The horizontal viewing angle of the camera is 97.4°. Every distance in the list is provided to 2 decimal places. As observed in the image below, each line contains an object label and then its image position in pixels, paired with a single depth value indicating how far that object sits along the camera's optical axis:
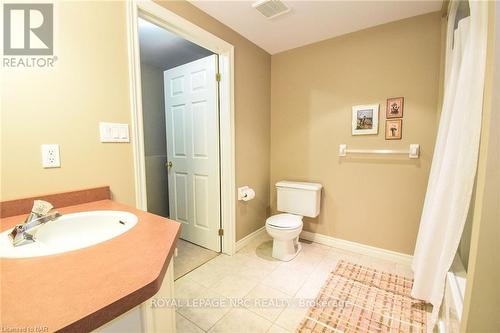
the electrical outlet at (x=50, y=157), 1.08
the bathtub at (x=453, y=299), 1.00
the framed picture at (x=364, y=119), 2.07
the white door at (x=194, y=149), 2.20
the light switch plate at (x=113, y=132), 1.28
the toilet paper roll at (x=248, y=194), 2.34
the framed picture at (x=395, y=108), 1.96
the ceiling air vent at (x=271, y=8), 1.68
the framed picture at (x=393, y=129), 1.97
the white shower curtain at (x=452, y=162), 1.04
